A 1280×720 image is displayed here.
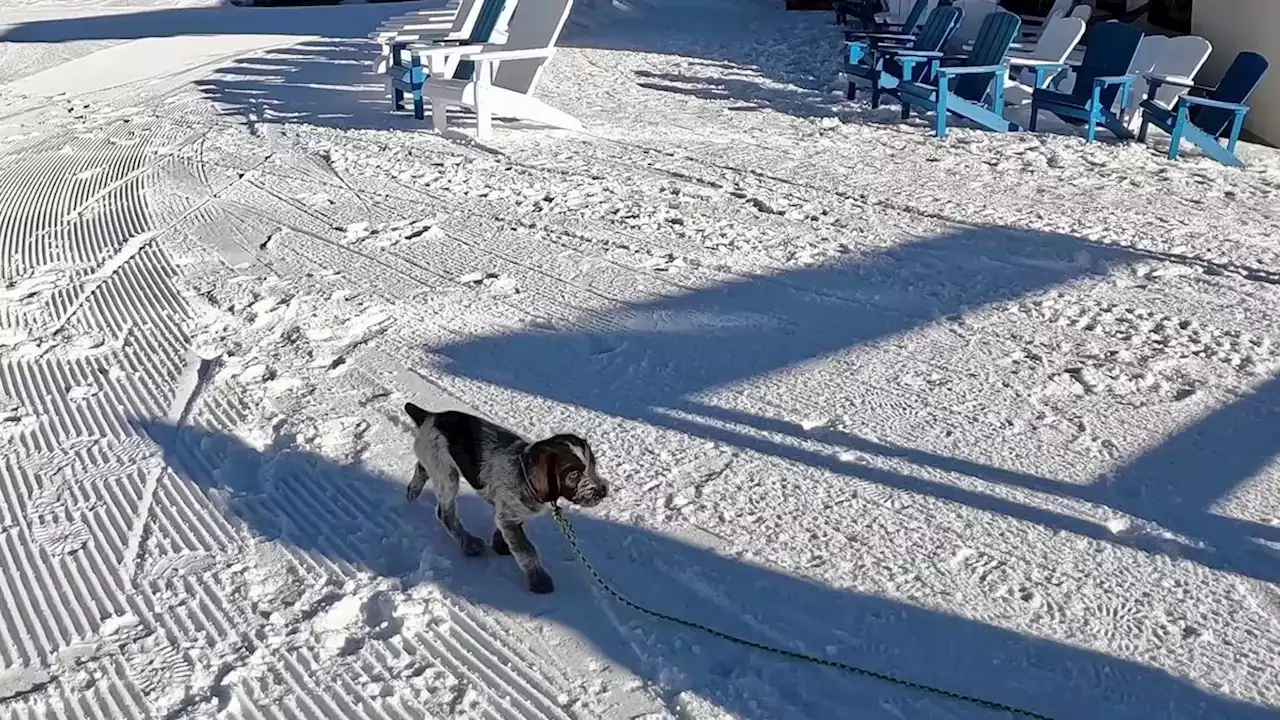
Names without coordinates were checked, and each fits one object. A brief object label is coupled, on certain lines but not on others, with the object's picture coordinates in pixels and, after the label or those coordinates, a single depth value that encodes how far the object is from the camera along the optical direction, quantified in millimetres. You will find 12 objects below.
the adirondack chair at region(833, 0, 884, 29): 13750
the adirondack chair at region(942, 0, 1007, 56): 11469
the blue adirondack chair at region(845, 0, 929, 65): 8930
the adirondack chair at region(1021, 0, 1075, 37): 10211
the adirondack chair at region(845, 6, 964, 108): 8391
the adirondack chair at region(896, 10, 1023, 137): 7805
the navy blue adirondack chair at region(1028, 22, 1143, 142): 7520
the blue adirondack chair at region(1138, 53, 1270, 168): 7078
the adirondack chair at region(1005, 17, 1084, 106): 8352
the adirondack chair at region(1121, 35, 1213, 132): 7840
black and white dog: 2406
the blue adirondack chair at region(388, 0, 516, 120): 8281
